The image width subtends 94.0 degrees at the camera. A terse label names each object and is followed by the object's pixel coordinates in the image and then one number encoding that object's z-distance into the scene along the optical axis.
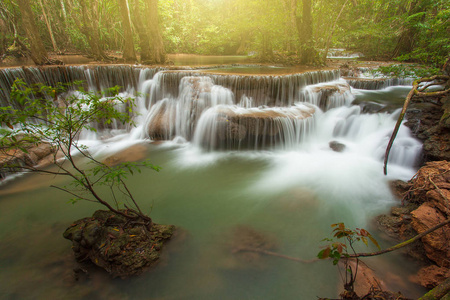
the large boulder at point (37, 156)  5.85
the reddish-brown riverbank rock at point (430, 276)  2.81
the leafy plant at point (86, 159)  2.29
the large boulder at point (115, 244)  3.02
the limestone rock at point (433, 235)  2.94
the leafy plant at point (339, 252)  1.95
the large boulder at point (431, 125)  5.03
